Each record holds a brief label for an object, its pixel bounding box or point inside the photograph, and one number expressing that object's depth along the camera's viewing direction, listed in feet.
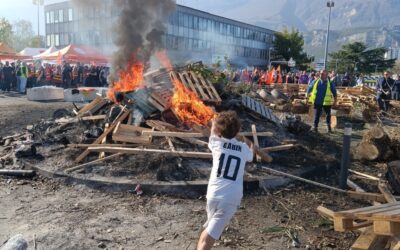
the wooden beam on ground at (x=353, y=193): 20.54
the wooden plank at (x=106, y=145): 26.55
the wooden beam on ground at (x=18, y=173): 24.98
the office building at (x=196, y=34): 169.99
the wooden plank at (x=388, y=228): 12.25
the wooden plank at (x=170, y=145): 25.41
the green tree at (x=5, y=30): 241.12
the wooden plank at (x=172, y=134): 26.08
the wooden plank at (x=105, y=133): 25.90
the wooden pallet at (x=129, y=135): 26.63
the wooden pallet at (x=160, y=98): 29.91
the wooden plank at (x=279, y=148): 27.51
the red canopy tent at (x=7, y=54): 96.93
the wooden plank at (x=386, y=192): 19.83
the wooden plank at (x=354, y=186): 22.36
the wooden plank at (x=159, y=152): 24.94
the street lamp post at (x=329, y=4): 124.56
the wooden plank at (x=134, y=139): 26.58
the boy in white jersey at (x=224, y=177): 12.94
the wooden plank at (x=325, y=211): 16.30
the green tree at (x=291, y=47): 214.28
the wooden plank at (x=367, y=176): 24.64
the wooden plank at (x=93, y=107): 34.38
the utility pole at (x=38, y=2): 154.40
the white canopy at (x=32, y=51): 116.14
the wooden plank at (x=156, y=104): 29.68
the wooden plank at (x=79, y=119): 32.33
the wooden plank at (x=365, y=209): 13.56
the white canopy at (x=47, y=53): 97.94
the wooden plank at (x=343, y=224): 13.57
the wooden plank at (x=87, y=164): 24.49
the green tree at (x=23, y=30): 308.81
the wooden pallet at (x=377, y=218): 12.27
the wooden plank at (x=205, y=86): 33.35
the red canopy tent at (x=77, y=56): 91.31
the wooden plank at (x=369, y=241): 13.42
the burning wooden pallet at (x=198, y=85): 32.64
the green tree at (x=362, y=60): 179.42
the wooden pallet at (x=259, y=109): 34.86
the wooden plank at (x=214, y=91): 33.17
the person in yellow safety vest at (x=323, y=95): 39.32
